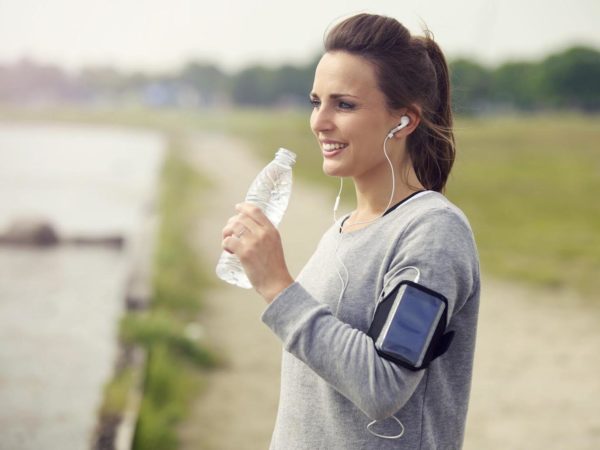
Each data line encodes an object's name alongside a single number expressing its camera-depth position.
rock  11.98
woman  1.42
